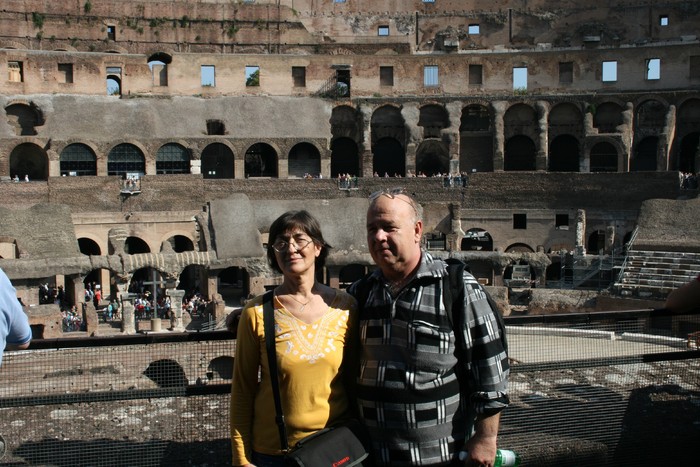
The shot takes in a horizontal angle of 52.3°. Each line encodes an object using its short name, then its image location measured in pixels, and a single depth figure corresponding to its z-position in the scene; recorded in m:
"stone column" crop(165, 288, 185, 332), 21.98
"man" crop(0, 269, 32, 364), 3.46
